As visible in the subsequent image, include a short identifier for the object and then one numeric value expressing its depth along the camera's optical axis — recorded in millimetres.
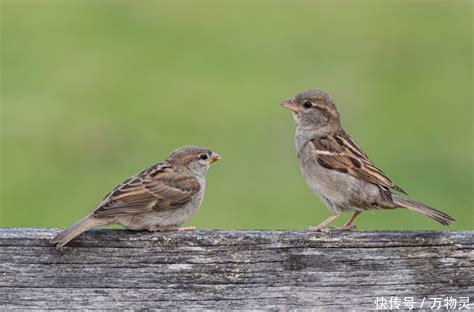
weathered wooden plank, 8539
